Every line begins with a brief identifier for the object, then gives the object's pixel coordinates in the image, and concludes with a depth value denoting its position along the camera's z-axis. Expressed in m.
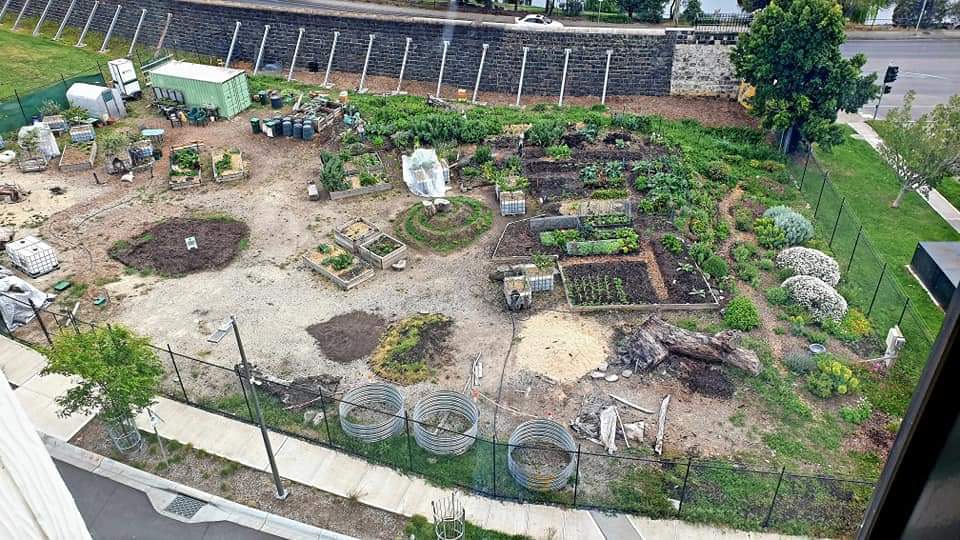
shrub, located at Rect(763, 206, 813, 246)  26.03
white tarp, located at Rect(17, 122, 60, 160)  31.55
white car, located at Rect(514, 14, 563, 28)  42.19
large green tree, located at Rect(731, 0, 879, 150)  29.72
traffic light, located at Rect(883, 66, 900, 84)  34.46
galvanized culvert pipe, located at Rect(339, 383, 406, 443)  18.31
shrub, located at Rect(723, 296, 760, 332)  22.11
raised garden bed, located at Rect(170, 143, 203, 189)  30.04
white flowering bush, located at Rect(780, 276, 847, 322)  22.38
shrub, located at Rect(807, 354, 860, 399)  19.69
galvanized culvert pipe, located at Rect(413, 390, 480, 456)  17.98
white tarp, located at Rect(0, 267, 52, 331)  22.09
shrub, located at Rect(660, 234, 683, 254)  25.41
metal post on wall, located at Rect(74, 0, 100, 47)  45.44
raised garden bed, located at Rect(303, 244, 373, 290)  24.44
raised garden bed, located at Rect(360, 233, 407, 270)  25.17
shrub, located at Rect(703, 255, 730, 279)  24.09
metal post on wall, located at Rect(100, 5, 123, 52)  44.62
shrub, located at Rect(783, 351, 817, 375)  20.52
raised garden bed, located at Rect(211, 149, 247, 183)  30.58
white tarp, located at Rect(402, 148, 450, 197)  29.52
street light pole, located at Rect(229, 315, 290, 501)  14.30
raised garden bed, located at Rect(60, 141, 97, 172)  31.14
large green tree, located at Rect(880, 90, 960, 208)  26.28
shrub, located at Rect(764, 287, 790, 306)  23.12
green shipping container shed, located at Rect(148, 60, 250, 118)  35.37
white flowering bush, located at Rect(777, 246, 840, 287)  23.92
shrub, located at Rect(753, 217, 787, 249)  25.94
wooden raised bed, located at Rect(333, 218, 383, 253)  25.89
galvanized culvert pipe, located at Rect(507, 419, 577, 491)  17.06
